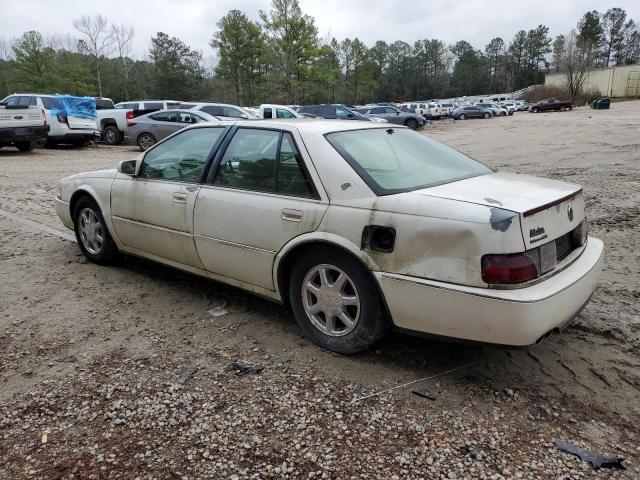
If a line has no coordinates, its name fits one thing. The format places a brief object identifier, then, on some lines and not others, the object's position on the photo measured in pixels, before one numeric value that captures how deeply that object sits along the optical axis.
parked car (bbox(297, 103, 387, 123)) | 24.27
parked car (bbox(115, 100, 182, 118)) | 19.83
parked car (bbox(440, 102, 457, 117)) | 48.50
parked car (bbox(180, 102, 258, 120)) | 16.83
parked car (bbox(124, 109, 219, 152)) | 16.05
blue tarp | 16.69
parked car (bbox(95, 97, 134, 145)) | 19.31
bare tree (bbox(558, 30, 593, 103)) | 71.88
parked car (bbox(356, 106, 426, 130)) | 29.03
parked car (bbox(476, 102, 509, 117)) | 50.09
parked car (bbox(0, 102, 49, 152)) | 14.20
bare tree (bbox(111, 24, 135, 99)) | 61.17
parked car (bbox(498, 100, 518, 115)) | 53.95
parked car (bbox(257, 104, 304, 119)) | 19.97
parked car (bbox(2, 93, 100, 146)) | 16.66
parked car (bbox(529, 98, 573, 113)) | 53.62
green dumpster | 49.78
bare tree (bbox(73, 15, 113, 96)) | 55.69
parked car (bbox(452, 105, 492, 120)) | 48.25
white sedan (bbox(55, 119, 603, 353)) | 2.62
